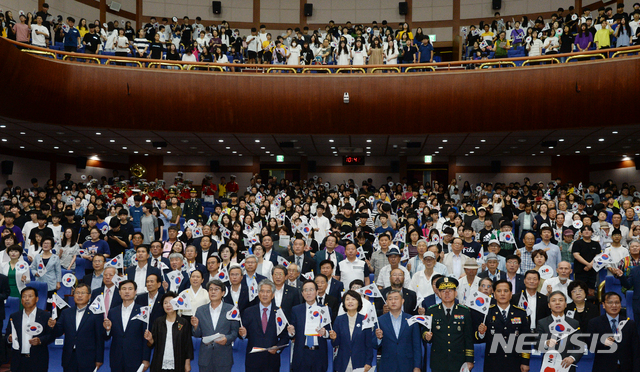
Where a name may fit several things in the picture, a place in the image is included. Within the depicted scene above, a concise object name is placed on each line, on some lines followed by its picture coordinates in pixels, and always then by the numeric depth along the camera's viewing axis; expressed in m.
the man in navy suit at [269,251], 7.70
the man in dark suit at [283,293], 5.68
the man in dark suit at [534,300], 5.51
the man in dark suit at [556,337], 4.81
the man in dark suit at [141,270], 6.58
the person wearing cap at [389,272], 6.74
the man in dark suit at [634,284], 6.27
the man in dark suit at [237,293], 5.82
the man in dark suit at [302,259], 7.44
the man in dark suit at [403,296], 5.73
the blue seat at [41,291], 6.60
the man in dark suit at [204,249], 8.03
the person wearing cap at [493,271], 6.59
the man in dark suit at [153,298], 5.56
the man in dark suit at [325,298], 5.69
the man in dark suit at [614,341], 4.88
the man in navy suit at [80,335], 5.24
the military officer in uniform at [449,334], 4.88
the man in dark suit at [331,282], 6.33
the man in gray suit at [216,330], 5.12
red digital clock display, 21.78
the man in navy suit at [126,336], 5.19
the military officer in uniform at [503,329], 4.89
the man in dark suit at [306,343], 5.10
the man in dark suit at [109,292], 5.74
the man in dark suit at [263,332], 5.15
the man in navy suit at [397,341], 4.96
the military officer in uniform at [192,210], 12.84
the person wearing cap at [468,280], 6.16
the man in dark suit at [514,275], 6.35
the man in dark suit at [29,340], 5.31
